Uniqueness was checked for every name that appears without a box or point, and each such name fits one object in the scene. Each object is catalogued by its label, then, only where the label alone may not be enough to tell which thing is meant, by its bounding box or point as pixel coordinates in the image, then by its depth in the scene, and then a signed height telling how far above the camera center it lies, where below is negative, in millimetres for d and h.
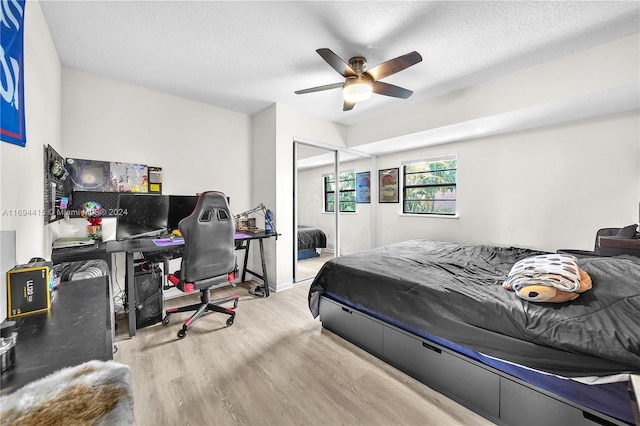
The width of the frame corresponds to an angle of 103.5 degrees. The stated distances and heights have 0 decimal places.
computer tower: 2461 -818
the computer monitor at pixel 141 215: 2574 -21
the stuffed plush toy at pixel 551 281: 1409 -419
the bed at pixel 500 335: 1176 -723
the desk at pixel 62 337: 695 -420
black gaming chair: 2309 -381
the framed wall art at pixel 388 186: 4723 +483
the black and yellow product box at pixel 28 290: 1023 -317
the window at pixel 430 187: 4082 +409
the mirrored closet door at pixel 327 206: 4094 +107
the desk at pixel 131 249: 2281 -328
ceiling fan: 2005 +1203
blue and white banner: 1110 +679
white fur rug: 543 -433
